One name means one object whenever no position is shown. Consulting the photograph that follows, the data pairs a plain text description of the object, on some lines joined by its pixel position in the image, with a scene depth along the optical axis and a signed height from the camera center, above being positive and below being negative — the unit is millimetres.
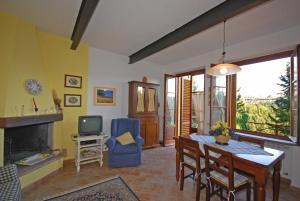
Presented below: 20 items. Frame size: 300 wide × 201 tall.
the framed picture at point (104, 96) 4191 +213
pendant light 2350 +529
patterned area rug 2275 -1286
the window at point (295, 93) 2613 +218
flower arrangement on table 2375 -391
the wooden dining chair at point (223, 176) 1768 -834
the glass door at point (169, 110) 5273 -159
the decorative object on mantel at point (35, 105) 2816 -39
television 3430 -445
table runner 2049 -551
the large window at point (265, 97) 3045 +184
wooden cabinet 4414 -90
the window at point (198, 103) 4727 +72
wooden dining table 1646 -631
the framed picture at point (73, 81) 3637 +510
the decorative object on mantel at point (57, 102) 3338 +31
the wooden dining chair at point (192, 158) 2182 -774
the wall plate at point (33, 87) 2760 +284
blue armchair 3356 -949
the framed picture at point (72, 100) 3653 +83
